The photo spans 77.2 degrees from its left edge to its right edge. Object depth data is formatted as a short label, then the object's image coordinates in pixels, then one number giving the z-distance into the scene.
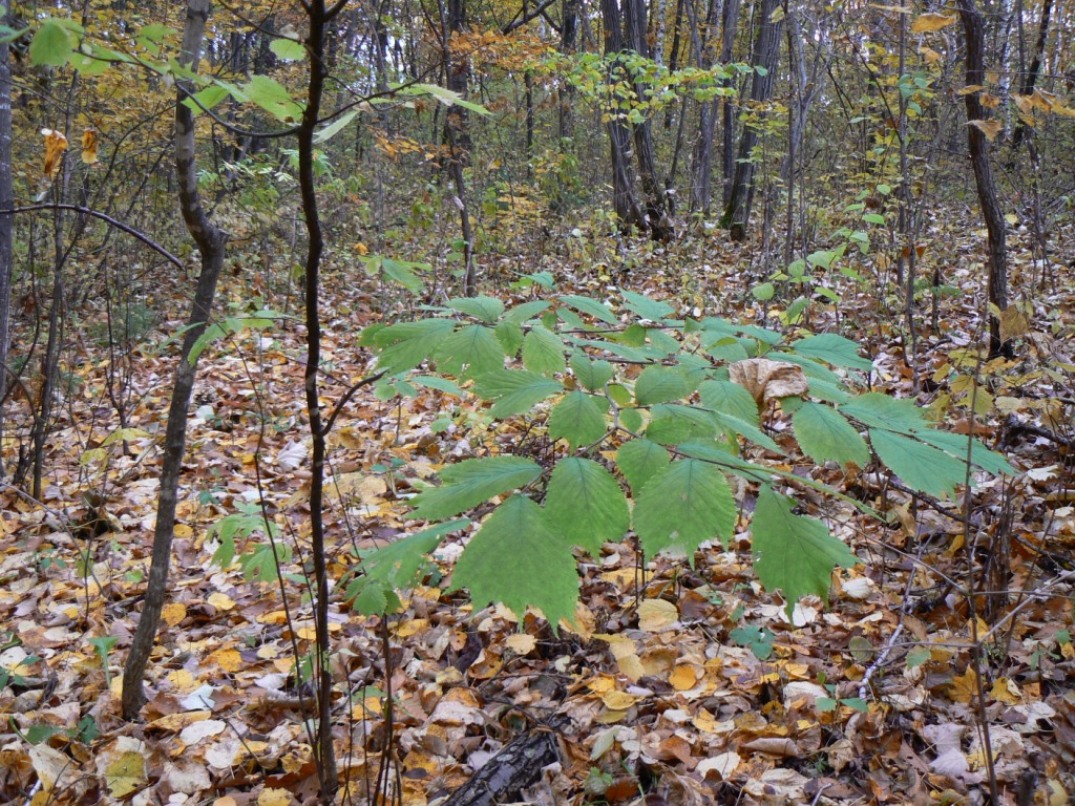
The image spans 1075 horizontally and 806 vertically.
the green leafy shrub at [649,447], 0.80
